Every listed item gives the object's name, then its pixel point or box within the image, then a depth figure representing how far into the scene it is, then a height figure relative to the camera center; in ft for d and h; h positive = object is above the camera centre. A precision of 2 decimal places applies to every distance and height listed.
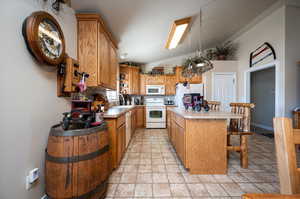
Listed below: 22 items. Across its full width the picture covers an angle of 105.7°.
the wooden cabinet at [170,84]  14.61 +1.95
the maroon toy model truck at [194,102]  7.17 -0.18
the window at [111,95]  10.04 +0.36
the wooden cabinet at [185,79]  13.30 +2.41
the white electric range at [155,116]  13.87 -2.07
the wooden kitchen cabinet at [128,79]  13.94 +2.48
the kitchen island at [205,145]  5.29 -2.14
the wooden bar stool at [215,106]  8.25 -0.50
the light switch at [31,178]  3.25 -2.32
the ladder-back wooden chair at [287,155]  1.76 -0.90
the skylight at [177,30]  7.61 +5.00
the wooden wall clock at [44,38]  3.07 +1.86
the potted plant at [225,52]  12.75 +5.42
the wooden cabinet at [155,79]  14.57 +2.52
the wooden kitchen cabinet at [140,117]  14.18 -2.24
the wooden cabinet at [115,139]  5.51 -2.03
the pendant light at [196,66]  6.67 +2.00
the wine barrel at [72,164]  3.04 -1.79
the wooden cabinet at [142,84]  14.53 +1.94
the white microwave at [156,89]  14.42 +1.29
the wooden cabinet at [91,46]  5.46 +2.59
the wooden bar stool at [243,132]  5.74 -1.66
